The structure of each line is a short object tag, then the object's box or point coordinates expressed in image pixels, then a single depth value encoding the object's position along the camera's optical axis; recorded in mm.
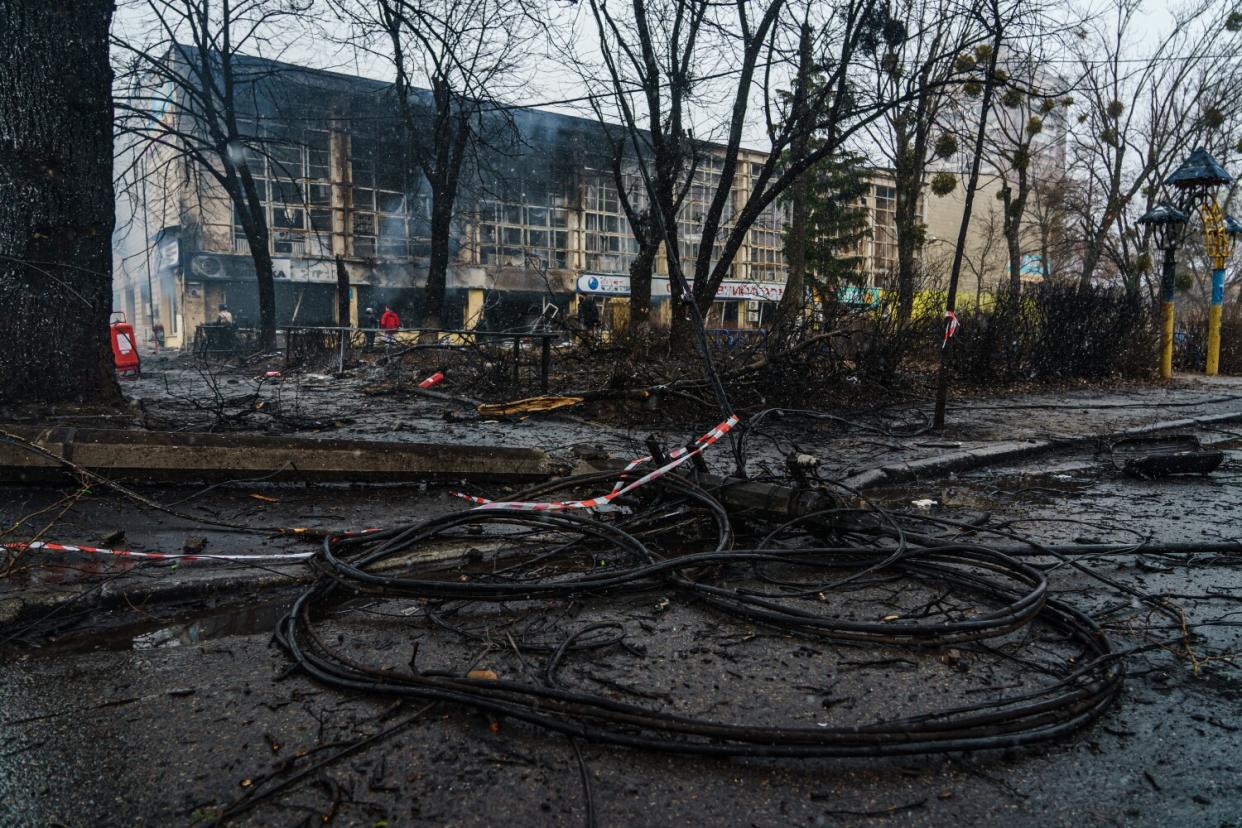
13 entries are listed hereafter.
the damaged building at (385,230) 34750
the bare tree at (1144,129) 26656
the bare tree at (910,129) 11731
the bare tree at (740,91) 12594
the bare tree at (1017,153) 25484
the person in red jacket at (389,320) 24403
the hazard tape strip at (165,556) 3693
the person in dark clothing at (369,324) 15430
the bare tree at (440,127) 16594
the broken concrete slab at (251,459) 5035
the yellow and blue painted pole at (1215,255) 20375
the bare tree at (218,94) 15852
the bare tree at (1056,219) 32750
